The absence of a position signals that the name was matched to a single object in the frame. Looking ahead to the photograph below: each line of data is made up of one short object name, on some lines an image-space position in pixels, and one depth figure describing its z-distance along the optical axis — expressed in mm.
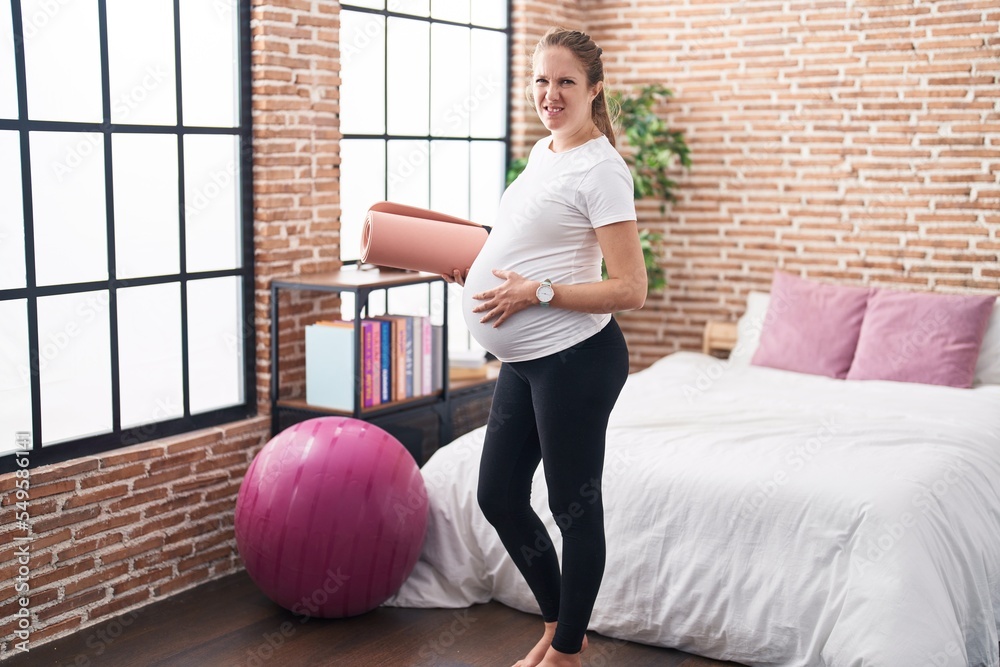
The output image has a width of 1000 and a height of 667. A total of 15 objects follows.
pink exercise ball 3064
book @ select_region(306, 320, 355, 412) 3701
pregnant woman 2355
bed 2701
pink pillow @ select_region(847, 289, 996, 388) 4301
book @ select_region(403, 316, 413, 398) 3873
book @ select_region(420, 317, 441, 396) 3977
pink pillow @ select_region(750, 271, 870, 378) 4547
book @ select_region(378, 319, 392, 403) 3779
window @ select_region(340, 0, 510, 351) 4293
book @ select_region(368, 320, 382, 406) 3743
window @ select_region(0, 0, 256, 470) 3051
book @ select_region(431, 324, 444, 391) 4055
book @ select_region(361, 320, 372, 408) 3705
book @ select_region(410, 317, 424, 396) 3914
